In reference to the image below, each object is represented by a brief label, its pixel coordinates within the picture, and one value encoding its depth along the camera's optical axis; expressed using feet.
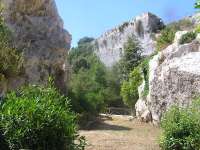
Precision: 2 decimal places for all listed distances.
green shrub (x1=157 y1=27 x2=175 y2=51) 51.40
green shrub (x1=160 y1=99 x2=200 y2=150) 17.03
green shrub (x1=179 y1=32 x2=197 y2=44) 37.53
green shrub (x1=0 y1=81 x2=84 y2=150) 11.67
